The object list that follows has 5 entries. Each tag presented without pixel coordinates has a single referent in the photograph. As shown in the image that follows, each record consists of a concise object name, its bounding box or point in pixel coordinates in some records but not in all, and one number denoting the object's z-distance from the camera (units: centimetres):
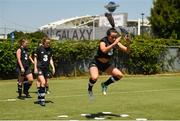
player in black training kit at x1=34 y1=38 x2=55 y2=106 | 1411
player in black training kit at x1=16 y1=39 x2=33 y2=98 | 1532
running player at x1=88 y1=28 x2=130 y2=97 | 1129
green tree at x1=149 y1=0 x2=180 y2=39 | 4184
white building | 5578
